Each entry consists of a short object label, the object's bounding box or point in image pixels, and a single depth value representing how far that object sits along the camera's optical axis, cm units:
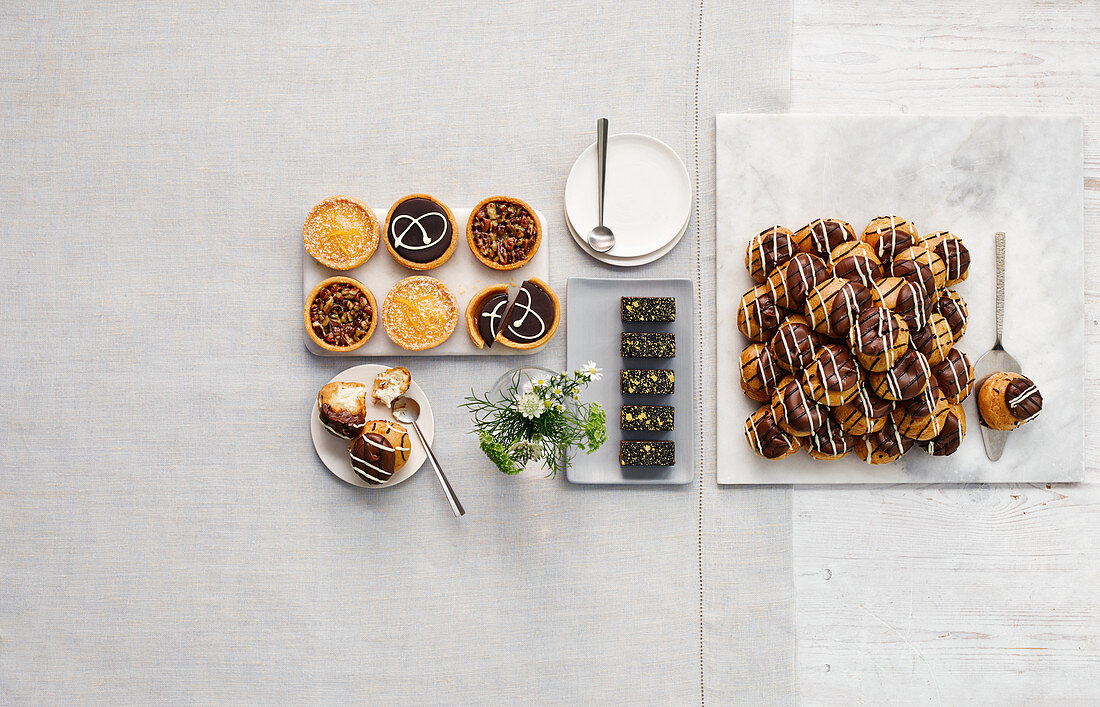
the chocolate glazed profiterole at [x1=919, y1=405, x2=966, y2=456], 150
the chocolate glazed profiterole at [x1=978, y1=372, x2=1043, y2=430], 152
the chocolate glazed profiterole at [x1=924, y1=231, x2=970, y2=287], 151
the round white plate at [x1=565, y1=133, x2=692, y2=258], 159
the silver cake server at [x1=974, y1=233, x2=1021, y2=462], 160
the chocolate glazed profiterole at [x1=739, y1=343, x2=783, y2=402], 151
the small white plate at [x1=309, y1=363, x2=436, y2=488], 156
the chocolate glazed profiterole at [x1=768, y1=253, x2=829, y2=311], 147
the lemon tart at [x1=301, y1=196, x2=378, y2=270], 154
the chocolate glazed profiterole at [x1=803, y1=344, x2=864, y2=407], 141
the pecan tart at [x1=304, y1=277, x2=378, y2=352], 152
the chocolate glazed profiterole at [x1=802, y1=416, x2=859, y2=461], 148
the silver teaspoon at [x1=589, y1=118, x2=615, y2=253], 156
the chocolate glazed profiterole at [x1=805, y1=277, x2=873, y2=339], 141
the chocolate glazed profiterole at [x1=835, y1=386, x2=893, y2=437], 145
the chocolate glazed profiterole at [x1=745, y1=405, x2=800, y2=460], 150
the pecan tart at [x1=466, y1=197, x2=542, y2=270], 153
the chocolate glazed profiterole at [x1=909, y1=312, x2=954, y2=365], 144
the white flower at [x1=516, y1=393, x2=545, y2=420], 136
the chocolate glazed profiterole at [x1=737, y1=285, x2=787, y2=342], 152
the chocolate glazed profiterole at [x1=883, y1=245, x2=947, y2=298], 146
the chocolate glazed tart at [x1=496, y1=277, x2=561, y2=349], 152
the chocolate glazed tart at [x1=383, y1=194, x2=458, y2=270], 152
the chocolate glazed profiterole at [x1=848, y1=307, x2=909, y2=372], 139
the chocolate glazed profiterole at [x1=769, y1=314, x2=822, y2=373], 145
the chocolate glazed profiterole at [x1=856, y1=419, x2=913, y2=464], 150
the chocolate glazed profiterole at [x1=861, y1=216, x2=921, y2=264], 151
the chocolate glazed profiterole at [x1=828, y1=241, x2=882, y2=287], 145
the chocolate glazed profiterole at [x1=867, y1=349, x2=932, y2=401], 141
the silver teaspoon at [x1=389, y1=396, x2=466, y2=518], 155
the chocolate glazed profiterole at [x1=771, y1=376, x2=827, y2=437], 145
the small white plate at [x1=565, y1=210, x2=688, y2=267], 159
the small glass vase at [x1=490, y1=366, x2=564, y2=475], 157
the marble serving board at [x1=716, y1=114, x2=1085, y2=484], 161
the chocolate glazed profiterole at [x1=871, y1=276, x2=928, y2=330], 142
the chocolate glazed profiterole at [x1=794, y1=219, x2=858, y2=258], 151
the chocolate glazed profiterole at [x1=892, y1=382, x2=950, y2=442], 145
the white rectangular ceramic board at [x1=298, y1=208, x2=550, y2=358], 157
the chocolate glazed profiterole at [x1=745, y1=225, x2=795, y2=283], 153
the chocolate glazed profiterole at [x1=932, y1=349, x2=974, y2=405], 148
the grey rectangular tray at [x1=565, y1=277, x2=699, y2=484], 158
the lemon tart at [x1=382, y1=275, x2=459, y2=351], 152
